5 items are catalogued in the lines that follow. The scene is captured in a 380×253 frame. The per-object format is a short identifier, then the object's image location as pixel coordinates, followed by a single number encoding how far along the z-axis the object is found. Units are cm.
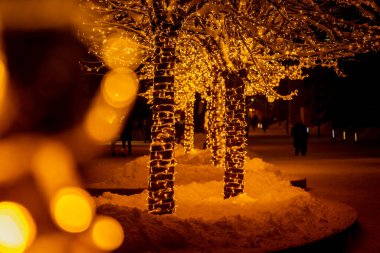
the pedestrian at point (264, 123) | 7082
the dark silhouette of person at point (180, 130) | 3944
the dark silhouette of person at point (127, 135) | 3209
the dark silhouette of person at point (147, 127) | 4909
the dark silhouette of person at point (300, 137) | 2988
